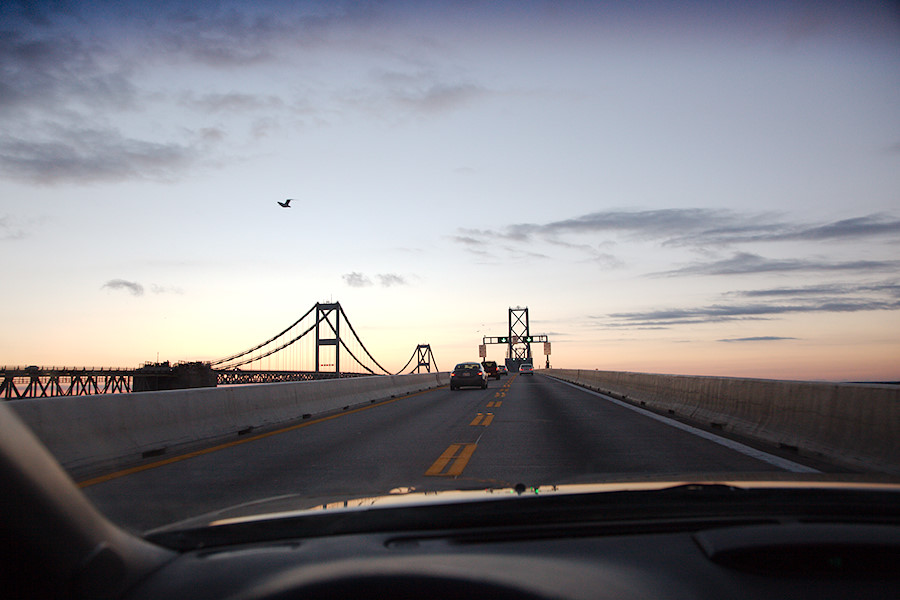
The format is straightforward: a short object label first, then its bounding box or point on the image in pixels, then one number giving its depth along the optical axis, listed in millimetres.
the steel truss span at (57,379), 69281
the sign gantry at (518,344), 144125
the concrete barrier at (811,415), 7137
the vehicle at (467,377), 36688
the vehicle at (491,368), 68450
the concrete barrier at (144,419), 7648
